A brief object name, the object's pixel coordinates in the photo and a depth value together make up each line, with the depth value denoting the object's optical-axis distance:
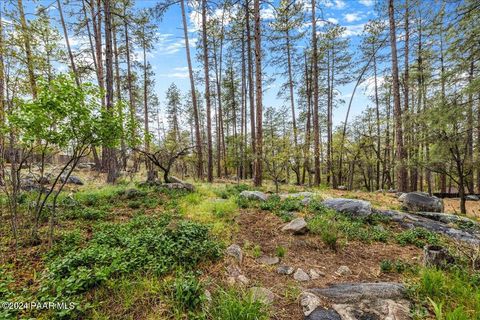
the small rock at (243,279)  2.48
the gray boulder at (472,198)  11.45
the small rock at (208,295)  1.98
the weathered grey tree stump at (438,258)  2.61
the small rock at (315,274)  2.78
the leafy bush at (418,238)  3.98
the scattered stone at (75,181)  8.70
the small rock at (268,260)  3.06
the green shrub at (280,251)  3.25
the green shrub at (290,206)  5.48
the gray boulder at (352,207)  5.23
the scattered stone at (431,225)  4.38
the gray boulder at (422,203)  6.41
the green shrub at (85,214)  4.24
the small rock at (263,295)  2.05
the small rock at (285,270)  2.84
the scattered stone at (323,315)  1.89
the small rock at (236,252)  2.98
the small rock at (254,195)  6.22
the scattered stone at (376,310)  1.88
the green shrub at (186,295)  1.92
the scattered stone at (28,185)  6.06
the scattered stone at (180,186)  7.08
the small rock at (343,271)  2.92
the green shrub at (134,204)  5.23
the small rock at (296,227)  4.07
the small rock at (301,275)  2.73
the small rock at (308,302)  2.01
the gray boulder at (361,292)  2.13
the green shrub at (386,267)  3.01
